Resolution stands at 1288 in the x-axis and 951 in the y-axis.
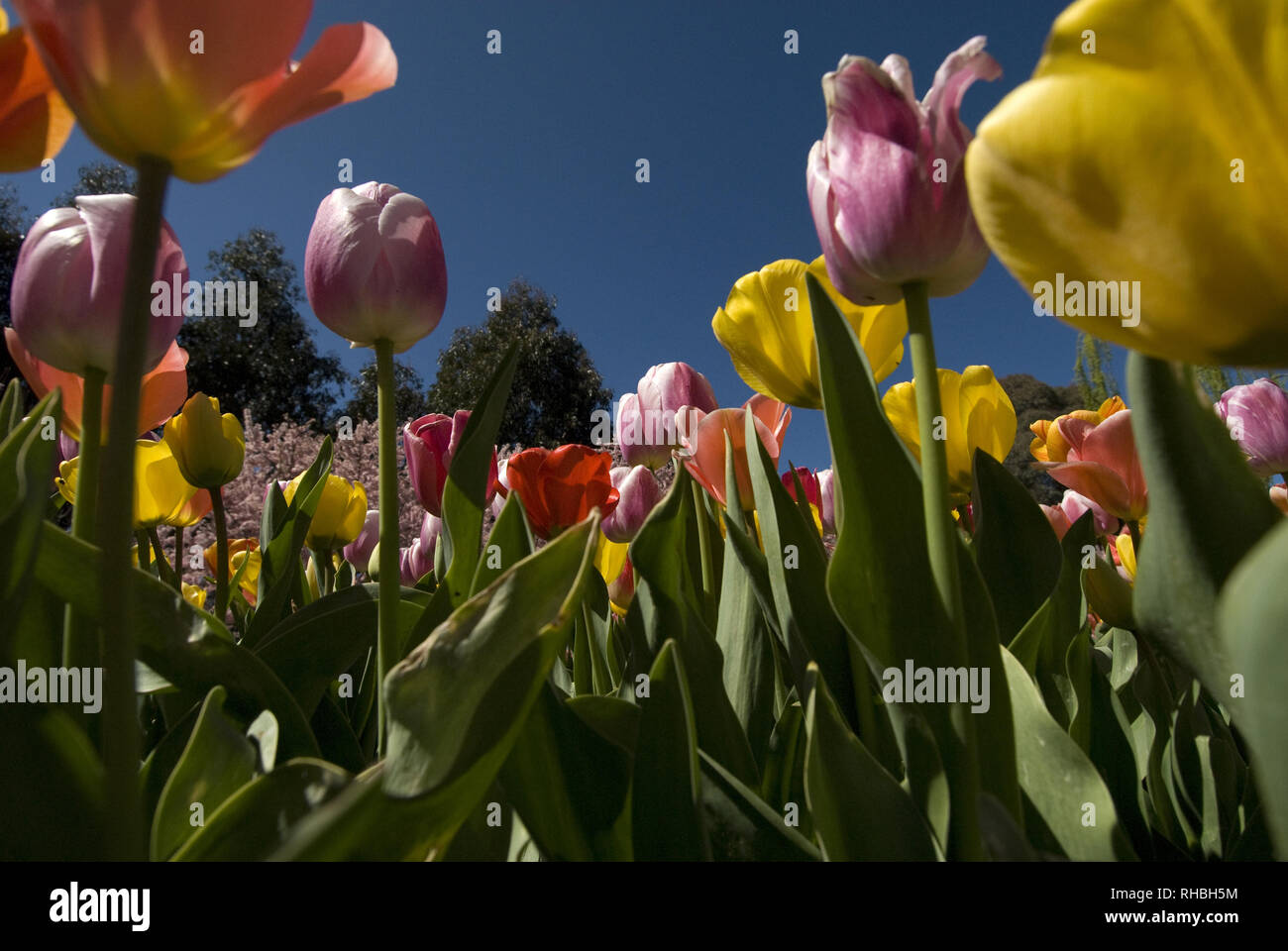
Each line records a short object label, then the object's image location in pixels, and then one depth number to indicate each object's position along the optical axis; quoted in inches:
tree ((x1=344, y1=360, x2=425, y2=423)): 583.5
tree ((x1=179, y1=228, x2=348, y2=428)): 611.5
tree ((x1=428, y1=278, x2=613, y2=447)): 687.1
